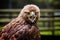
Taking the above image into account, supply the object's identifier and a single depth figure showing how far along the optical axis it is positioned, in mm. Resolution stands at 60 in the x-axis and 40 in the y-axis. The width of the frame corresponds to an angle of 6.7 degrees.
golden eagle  4353
